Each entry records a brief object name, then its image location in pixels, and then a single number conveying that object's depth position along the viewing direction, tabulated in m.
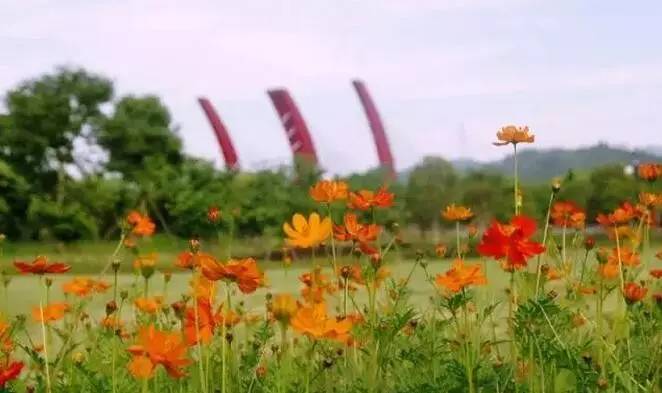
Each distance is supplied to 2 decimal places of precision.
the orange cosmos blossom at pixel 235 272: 2.41
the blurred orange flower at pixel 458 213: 2.84
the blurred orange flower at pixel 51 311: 2.76
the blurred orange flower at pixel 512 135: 2.77
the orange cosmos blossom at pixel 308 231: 2.55
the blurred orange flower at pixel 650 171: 2.89
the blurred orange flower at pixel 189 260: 2.64
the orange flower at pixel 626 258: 2.92
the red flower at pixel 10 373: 2.39
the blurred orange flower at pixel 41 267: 2.57
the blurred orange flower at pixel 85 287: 3.00
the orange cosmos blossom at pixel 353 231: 2.72
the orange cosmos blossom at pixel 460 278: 2.58
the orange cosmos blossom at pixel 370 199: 2.79
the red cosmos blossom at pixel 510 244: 2.49
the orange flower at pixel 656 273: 3.02
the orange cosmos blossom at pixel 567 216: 3.09
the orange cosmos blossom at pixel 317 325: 2.41
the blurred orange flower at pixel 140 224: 2.96
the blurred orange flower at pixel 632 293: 2.49
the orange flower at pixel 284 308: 2.41
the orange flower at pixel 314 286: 2.72
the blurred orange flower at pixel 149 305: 3.05
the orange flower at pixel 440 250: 3.05
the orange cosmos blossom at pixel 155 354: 2.34
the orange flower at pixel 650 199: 2.87
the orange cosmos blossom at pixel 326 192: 2.71
